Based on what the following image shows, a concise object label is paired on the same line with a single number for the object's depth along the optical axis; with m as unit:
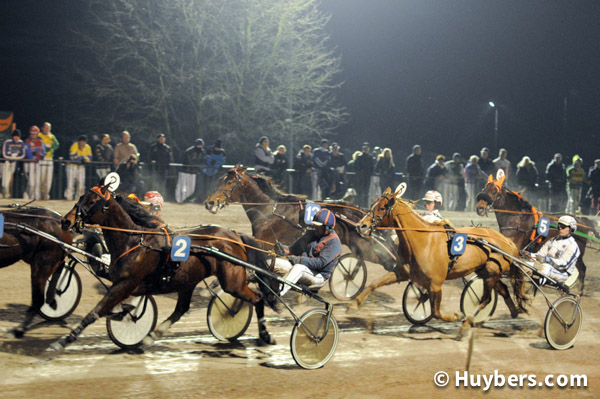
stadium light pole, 33.64
